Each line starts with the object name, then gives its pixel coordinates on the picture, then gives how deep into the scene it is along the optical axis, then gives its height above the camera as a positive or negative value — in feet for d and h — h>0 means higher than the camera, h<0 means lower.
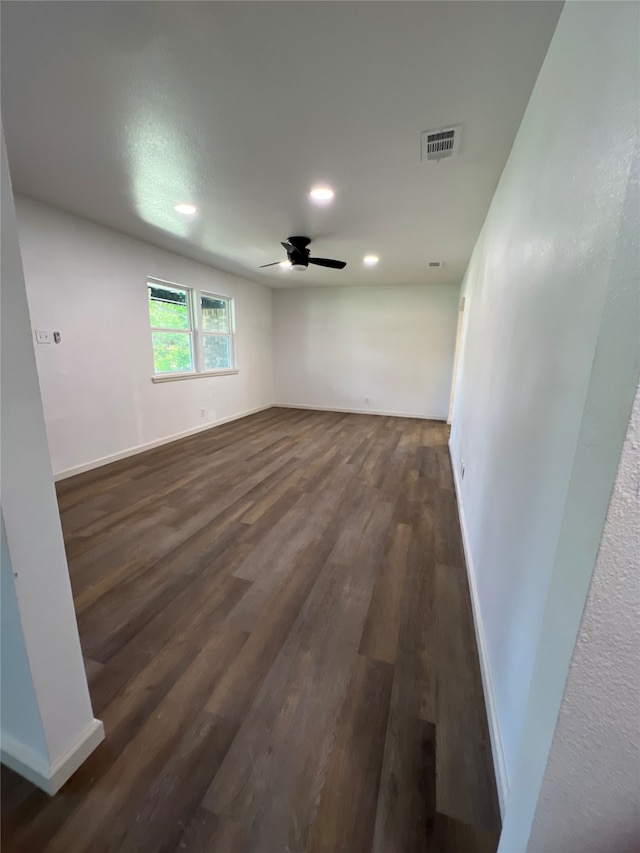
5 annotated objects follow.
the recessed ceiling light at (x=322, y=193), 8.02 +3.92
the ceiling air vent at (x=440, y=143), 5.82 +3.89
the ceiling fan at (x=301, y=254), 11.50 +3.48
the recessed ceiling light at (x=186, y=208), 9.13 +3.94
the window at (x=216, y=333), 16.83 +1.05
